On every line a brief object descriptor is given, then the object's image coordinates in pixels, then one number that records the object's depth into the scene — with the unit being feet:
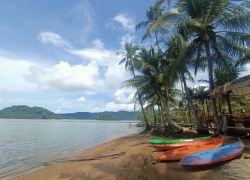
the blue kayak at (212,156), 17.35
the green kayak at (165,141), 30.57
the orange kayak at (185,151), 21.15
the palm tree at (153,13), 68.23
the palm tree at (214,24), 31.96
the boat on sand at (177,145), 26.66
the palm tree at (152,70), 54.70
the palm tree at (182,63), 35.55
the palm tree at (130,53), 87.78
